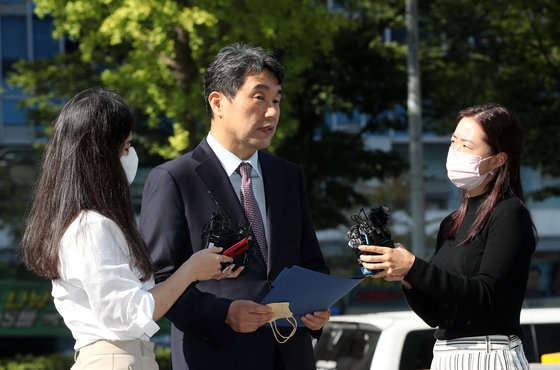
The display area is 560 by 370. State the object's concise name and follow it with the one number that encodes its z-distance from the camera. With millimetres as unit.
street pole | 12703
